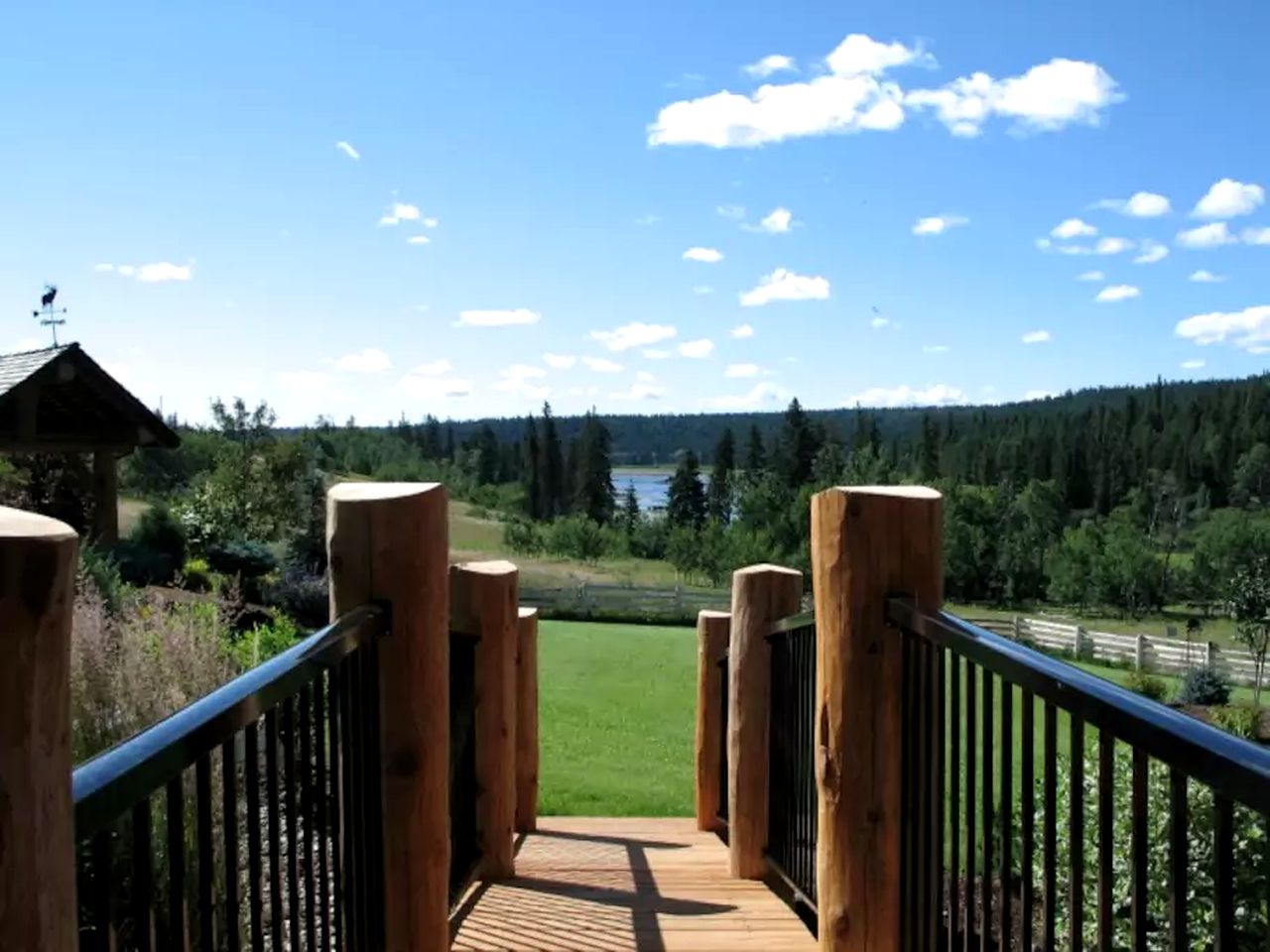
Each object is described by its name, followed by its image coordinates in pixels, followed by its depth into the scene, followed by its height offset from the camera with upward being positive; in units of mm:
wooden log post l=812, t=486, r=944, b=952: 2699 -568
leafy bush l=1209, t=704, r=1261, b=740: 11493 -3240
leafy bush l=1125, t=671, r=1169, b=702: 20891 -4762
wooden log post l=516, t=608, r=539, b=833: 6000 -1531
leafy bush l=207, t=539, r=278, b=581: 19578 -1922
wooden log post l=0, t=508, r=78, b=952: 930 -240
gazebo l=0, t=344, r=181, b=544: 11438 +449
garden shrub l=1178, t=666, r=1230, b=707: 21062 -4759
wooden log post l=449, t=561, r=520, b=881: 4707 -1089
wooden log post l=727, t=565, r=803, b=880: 4785 -1108
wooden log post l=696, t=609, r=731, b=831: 6066 -1475
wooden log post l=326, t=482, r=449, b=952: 2566 -497
